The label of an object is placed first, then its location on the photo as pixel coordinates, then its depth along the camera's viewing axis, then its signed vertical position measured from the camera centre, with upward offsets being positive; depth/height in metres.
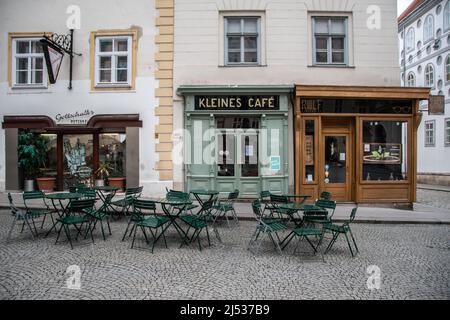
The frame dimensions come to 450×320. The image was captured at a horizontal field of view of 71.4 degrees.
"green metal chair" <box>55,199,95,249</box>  6.23 -0.99
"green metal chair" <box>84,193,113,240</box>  6.83 -1.21
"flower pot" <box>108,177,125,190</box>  12.01 -0.79
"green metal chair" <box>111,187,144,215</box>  8.33 -1.04
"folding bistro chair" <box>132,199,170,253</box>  6.18 -1.17
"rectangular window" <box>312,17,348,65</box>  11.80 +4.60
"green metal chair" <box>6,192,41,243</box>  6.54 -1.13
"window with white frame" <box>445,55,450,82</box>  20.33 +6.04
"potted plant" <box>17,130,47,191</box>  12.11 +0.29
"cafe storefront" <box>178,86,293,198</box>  11.38 +0.76
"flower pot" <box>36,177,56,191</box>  12.21 -0.85
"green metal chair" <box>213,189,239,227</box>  7.93 -1.16
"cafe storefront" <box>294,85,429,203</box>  11.02 +0.59
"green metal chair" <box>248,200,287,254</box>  5.91 -1.25
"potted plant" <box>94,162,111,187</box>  12.06 -0.45
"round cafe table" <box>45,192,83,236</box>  6.96 -0.80
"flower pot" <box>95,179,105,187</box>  12.03 -0.79
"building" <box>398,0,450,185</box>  20.47 +6.76
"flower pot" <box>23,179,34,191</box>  12.30 -0.92
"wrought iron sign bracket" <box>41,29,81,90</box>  10.79 +4.16
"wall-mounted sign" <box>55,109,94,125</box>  12.00 +1.71
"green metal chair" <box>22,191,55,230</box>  7.51 -0.81
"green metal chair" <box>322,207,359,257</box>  5.92 -1.29
